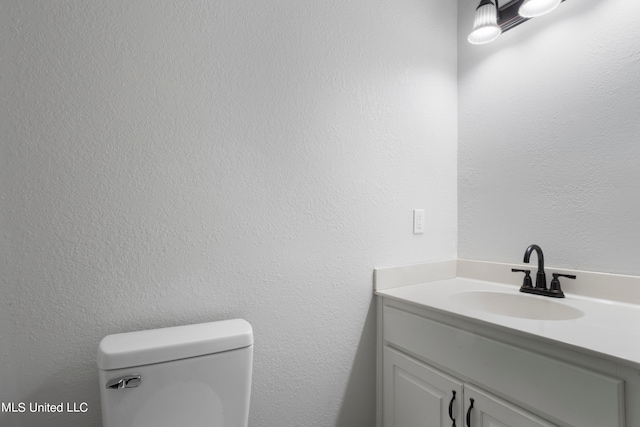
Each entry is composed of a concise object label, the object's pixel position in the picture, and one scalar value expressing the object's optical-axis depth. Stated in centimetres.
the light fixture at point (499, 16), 124
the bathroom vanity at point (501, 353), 75
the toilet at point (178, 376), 75
